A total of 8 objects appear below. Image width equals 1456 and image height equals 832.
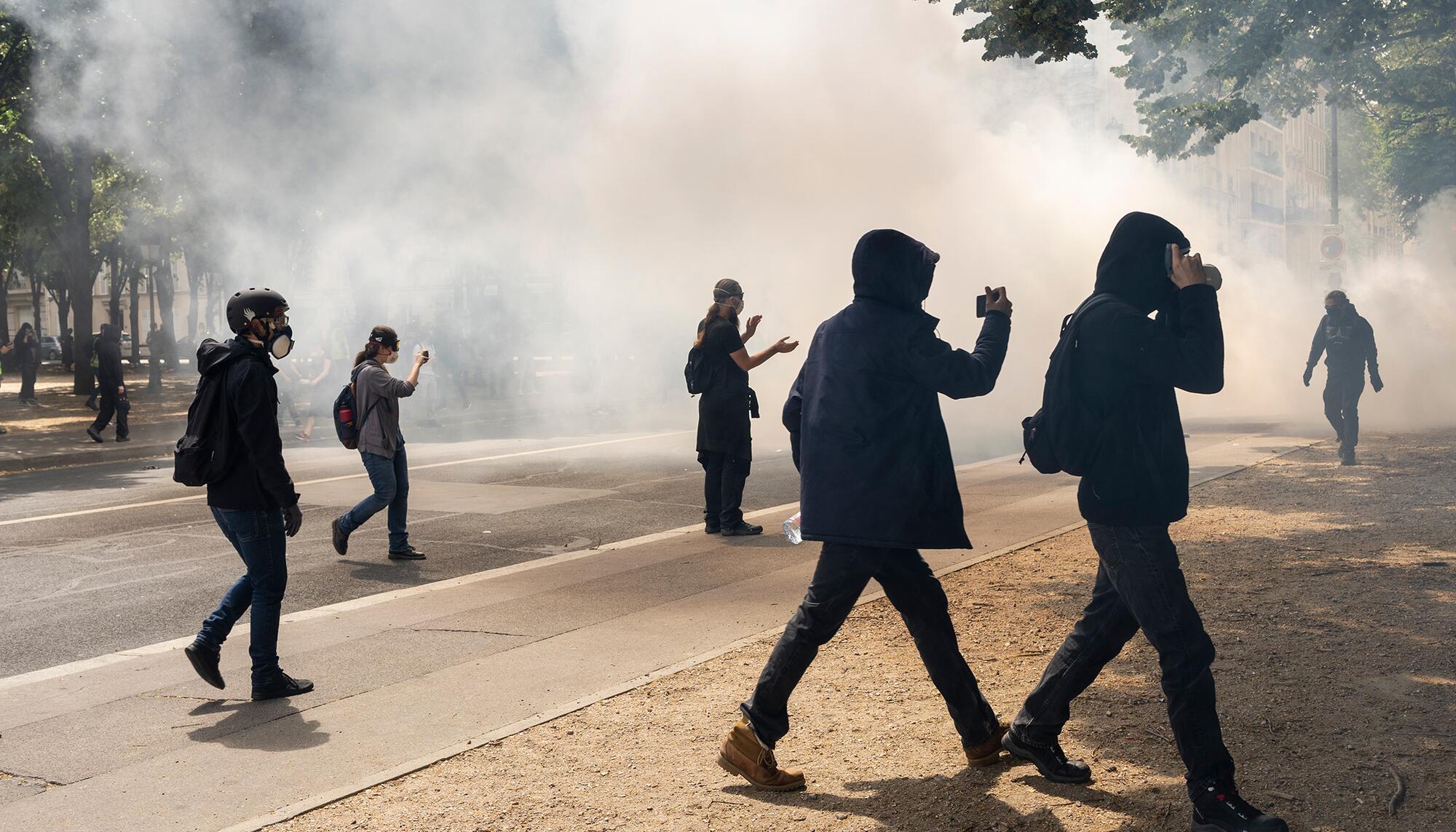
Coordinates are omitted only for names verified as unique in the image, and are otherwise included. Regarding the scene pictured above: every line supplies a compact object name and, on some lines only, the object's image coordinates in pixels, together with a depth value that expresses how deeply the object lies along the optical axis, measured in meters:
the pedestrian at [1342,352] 12.38
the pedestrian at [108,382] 16.02
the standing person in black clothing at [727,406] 8.41
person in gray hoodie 7.73
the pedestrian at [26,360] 23.97
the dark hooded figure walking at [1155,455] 3.24
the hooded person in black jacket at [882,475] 3.58
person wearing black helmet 4.73
